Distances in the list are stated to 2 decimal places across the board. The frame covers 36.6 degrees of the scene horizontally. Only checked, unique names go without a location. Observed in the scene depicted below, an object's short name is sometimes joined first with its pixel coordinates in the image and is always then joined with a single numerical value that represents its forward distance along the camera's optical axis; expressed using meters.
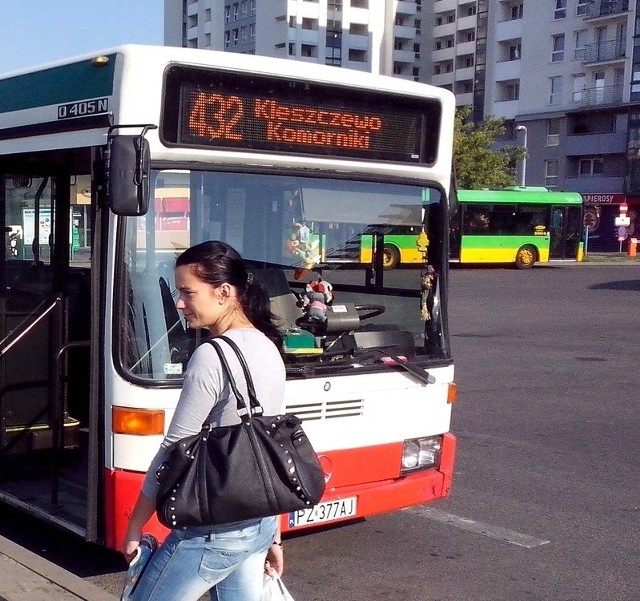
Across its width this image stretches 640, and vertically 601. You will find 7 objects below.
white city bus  4.52
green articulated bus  36.00
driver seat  5.10
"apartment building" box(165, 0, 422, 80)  80.12
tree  47.31
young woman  2.75
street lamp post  52.30
